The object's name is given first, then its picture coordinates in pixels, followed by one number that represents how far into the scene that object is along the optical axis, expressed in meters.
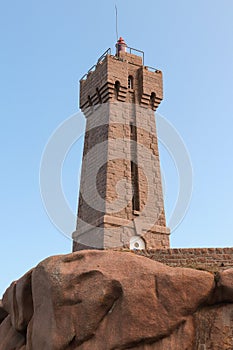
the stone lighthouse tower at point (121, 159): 23.31
